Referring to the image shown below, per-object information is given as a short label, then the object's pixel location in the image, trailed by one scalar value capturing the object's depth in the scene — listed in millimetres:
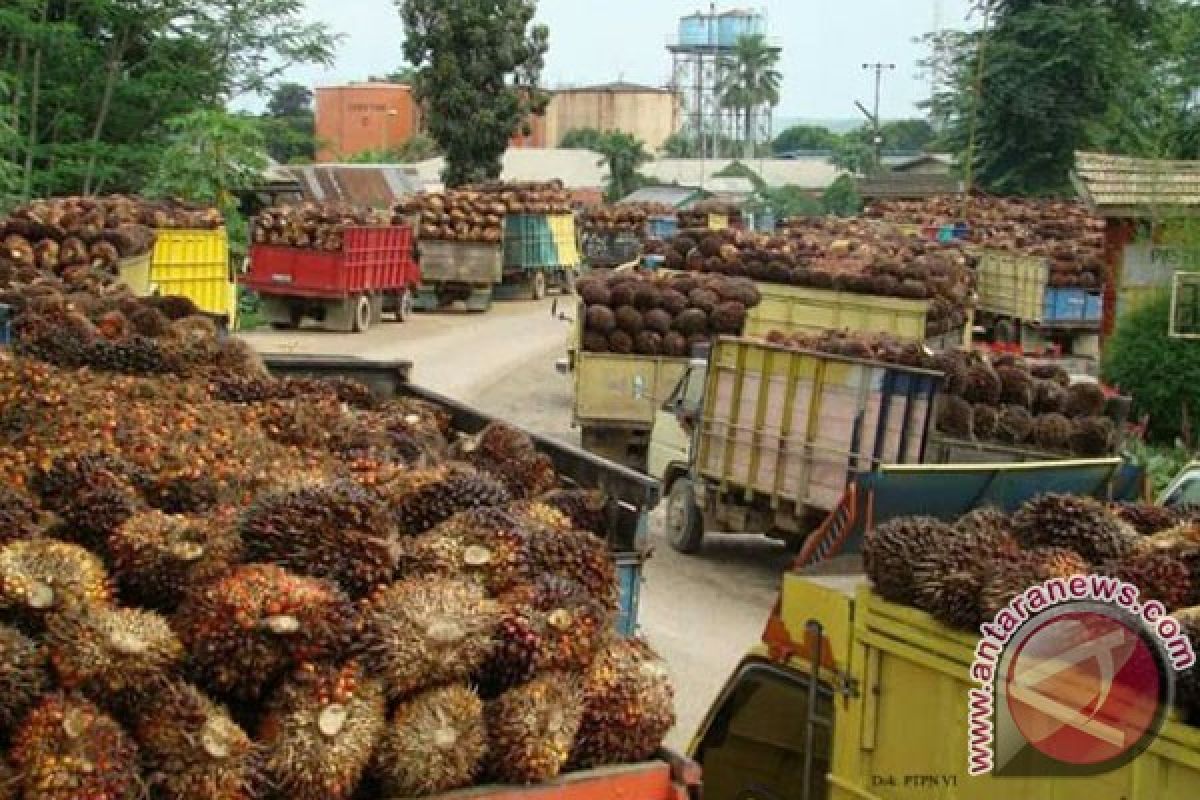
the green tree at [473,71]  51000
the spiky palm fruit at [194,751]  4020
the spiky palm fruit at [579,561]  5035
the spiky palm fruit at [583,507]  6312
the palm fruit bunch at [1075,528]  6129
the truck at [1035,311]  32875
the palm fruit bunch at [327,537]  4699
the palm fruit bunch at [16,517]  4871
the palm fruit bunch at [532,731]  4340
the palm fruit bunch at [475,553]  4859
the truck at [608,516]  4441
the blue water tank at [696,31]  129375
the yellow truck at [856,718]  5195
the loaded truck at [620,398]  19391
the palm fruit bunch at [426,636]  4371
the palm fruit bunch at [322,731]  4129
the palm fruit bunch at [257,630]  4289
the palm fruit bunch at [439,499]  5402
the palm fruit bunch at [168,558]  4652
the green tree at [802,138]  159875
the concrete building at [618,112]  117875
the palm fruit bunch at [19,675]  4074
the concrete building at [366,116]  90500
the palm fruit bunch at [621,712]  4578
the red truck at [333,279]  30266
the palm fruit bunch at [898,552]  5773
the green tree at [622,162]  82438
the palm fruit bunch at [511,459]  6750
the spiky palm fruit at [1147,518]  6820
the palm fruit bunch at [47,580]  4371
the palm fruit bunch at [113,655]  4188
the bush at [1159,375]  22078
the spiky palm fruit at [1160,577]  5527
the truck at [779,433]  13102
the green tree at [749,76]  130500
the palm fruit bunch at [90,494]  5035
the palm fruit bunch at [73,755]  3889
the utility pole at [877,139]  97875
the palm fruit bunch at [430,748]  4246
